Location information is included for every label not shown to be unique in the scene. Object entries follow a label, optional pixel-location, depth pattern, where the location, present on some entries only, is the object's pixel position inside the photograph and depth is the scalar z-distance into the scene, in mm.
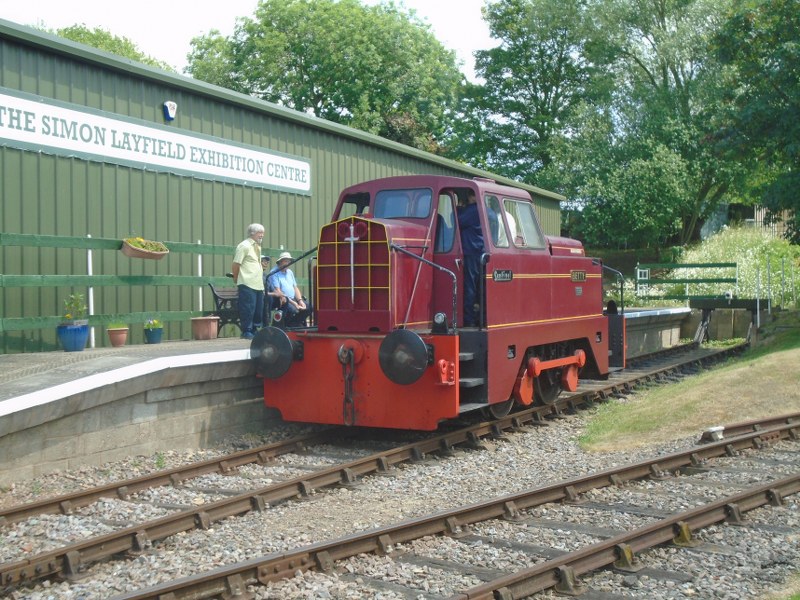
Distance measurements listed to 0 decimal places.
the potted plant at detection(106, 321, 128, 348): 10602
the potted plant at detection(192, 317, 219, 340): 12008
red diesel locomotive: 8438
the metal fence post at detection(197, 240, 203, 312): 12766
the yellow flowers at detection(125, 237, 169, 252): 10969
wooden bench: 12344
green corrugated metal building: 10102
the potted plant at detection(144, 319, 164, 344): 11211
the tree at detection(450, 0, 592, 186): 38781
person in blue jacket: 9172
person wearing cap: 10500
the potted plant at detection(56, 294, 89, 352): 9617
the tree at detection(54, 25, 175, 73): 52844
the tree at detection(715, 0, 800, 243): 16828
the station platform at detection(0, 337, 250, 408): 7329
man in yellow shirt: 10469
